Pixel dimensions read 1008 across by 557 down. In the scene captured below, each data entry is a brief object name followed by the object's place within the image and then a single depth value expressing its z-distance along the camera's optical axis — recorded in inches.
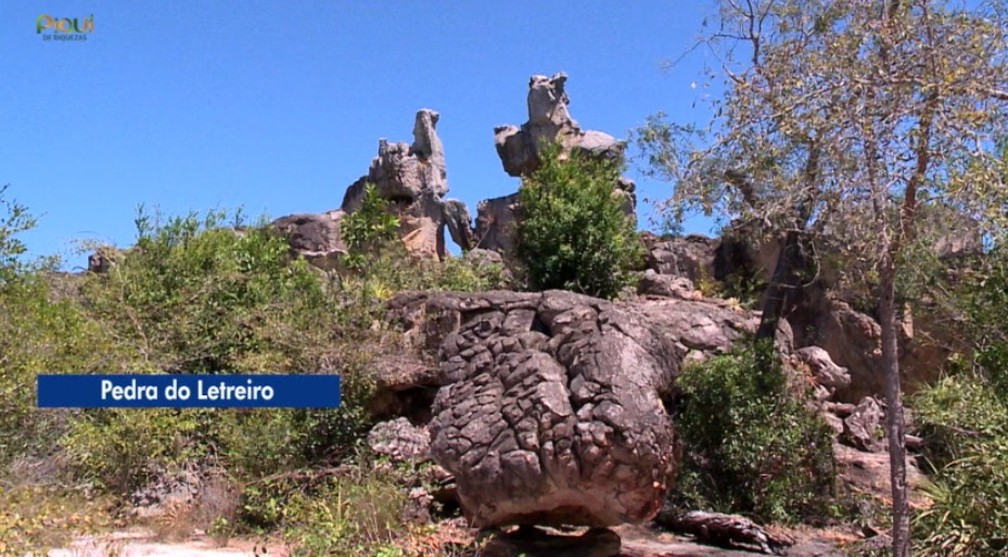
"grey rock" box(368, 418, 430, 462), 479.5
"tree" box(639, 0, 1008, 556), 307.9
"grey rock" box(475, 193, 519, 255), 1177.0
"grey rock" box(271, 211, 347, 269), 1255.5
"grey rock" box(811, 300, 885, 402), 754.2
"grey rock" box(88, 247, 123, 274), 677.9
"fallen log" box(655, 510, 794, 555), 450.0
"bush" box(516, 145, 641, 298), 682.8
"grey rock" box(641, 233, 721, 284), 925.8
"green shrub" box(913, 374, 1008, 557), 317.7
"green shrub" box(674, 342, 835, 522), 492.4
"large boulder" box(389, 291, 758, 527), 366.6
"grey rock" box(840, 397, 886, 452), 587.5
